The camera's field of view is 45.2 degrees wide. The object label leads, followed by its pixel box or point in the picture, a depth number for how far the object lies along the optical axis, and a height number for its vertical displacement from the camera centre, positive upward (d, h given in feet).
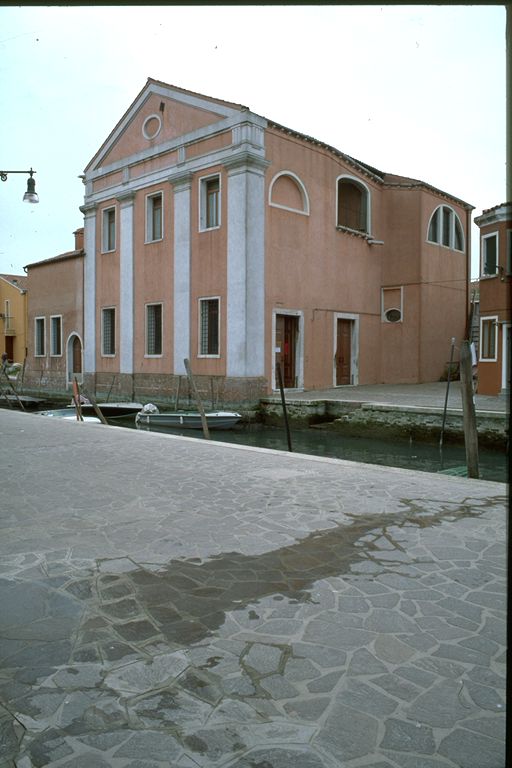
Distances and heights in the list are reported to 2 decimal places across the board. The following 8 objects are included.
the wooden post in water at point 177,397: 62.44 -2.27
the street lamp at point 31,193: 47.14 +14.13
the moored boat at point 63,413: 58.29 -3.59
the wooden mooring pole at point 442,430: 43.93 -4.03
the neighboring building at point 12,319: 132.36 +12.25
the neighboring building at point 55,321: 83.66 +7.82
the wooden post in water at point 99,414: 50.03 -3.16
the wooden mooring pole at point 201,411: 41.26 -2.46
